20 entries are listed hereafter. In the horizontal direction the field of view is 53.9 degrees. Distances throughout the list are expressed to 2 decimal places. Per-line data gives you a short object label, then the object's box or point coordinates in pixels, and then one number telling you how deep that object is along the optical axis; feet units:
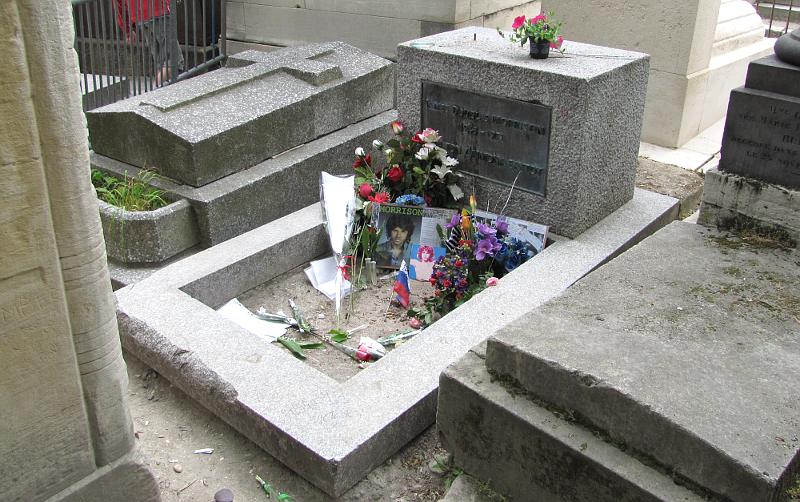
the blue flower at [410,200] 15.14
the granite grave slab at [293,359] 9.93
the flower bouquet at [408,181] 15.16
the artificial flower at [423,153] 15.47
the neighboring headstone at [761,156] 12.10
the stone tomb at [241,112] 14.93
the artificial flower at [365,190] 15.39
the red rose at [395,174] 15.55
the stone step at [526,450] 8.25
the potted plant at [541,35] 14.46
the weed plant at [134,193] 14.64
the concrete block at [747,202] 12.22
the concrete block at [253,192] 14.37
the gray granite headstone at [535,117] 13.94
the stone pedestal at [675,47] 20.45
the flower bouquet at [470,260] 13.48
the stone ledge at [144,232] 13.96
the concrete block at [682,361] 7.83
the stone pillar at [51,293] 6.89
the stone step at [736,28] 22.59
